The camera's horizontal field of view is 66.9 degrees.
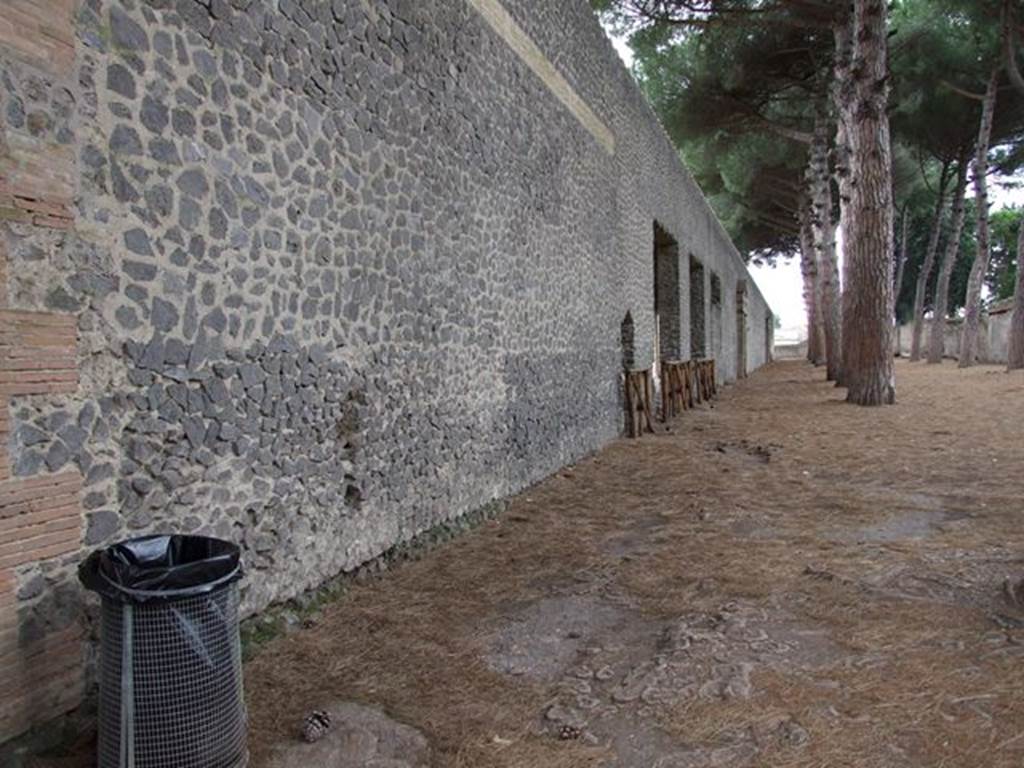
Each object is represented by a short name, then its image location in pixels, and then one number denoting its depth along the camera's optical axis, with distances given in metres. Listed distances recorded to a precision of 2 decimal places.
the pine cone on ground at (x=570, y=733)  2.63
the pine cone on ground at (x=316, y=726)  2.68
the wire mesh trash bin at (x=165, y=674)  2.24
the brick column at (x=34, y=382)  2.41
